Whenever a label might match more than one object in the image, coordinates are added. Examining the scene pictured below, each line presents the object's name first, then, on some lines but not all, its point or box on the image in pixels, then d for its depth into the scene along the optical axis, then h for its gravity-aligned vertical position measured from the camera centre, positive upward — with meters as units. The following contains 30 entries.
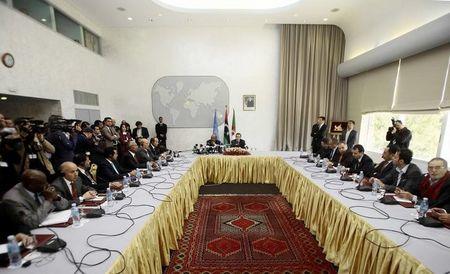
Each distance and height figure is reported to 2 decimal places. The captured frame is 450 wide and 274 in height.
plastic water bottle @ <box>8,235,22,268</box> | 1.17 -0.75
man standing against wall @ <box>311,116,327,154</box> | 6.11 -0.54
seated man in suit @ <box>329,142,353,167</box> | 3.76 -0.76
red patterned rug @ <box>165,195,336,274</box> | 2.27 -1.56
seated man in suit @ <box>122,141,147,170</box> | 3.71 -0.83
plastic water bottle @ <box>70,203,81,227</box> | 1.62 -0.78
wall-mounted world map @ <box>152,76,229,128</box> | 7.30 +0.43
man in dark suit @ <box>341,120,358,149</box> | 5.71 -0.56
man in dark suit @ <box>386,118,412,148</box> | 4.26 -0.42
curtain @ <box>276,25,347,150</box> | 6.97 +0.98
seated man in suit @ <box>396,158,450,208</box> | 2.04 -0.70
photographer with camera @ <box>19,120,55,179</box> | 3.00 -0.51
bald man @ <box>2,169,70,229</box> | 1.54 -0.65
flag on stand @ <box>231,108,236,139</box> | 7.27 -0.48
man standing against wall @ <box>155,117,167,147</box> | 7.07 -0.58
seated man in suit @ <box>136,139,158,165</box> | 4.05 -0.77
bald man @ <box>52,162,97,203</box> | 2.10 -0.70
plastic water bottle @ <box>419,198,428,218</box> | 1.76 -0.75
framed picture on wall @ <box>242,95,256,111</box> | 7.39 +0.34
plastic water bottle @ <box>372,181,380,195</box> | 2.32 -0.78
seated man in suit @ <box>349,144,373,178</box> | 3.38 -0.77
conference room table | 1.30 -0.87
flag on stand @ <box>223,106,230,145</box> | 7.20 -0.67
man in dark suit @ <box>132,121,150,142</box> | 6.96 -0.65
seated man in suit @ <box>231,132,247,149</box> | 5.83 -0.80
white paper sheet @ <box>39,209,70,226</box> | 1.65 -0.81
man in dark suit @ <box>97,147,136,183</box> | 2.95 -0.77
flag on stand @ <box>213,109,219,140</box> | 7.18 -0.47
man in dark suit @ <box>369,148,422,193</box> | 2.53 -0.71
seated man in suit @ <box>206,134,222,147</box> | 5.51 -0.75
